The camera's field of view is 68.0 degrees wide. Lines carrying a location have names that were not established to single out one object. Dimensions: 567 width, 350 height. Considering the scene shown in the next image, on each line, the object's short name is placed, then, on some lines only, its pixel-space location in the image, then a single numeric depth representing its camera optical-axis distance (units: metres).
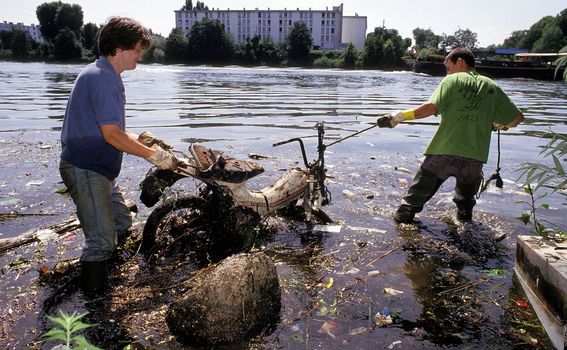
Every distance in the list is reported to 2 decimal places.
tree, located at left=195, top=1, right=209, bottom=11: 140.75
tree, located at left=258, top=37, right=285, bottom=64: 102.75
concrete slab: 3.04
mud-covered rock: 3.05
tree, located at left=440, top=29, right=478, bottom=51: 124.00
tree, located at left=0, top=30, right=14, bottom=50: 116.69
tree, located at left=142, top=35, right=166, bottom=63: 102.50
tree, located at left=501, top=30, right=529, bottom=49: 121.93
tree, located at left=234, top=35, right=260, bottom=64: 102.38
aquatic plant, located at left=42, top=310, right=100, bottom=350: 1.38
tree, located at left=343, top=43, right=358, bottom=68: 94.00
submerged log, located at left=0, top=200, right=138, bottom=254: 4.61
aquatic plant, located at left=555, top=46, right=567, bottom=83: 2.93
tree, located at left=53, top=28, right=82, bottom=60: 94.38
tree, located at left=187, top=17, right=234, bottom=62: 105.88
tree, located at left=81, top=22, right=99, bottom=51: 106.06
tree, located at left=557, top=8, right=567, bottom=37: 90.31
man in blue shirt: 3.37
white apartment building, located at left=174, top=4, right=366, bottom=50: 130.88
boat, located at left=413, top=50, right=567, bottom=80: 46.84
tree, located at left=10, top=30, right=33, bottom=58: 97.50
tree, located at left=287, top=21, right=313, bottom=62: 104.31
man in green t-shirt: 5.10
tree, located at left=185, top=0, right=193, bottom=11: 142.32
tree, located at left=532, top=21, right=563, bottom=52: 86.69
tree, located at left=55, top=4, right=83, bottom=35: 107.31
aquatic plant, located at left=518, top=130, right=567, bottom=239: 3.04
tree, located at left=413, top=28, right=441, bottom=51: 127.47
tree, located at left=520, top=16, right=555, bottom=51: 103.75
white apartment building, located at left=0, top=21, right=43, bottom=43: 160.62
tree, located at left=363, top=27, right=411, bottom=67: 93.76
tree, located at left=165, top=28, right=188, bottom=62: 104.56
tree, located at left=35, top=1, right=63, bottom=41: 108.06
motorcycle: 4.11
